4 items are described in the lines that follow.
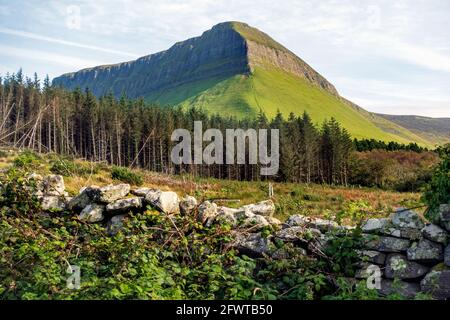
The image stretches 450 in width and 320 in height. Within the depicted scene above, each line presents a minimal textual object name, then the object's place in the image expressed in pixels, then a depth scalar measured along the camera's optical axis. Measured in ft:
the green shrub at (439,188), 22.21
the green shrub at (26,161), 30.42
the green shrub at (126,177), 114.00
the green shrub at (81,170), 43.33
